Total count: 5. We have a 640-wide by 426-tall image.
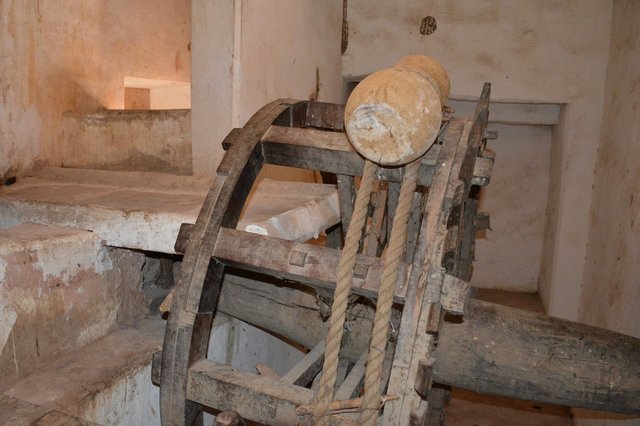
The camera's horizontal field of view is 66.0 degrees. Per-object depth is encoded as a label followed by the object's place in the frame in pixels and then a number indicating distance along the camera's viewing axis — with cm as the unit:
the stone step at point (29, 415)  138
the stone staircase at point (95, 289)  175
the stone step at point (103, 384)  170
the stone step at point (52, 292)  176
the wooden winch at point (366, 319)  131
